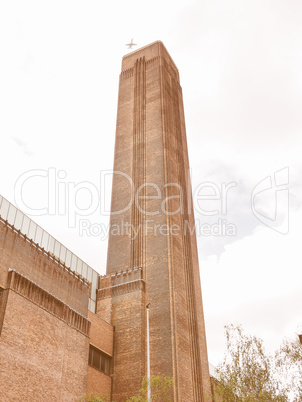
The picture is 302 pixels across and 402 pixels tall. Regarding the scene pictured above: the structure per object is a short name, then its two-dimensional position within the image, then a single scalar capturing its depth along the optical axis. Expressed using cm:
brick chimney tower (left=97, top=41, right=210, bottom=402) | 2980
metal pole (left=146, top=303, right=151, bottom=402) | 2277
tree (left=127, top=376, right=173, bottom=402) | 2344
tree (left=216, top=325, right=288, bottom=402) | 2331
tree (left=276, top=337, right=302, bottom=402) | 2492
